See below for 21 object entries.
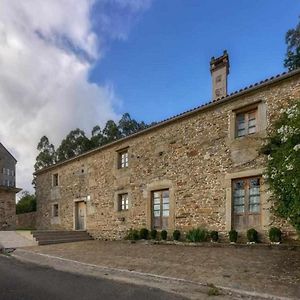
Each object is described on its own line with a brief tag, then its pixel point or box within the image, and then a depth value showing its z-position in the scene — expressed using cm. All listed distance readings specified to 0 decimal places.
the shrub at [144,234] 1115
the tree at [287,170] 527
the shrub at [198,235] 932
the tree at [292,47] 1502
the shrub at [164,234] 1045
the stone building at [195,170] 853
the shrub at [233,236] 867
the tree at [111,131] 2531
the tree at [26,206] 2621
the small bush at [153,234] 1084
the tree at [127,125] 2581
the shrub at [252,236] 833
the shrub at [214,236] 908
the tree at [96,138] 2587
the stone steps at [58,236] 1239
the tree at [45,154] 2946
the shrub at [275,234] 788
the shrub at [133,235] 1143
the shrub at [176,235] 1004
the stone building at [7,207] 1876
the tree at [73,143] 2671
